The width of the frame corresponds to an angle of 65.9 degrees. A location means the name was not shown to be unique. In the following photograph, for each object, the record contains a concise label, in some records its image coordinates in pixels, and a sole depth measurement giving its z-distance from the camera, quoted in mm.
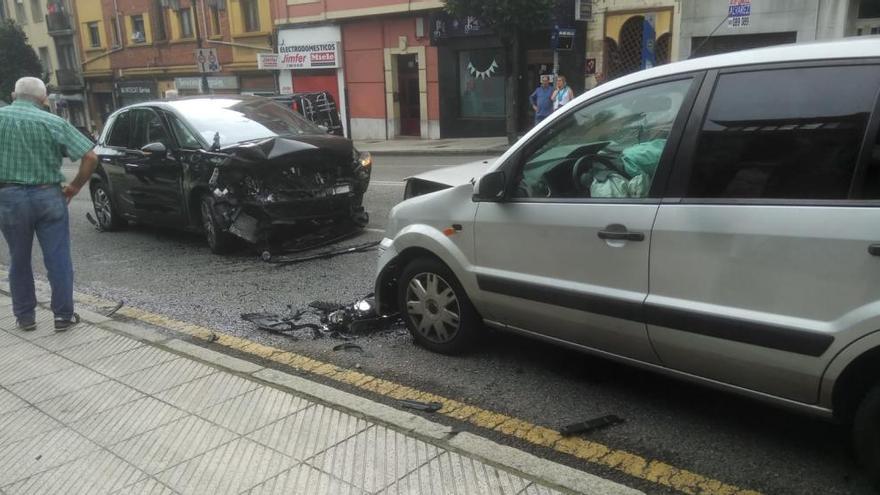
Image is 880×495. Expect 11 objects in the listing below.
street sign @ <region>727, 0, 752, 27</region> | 16109
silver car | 2590
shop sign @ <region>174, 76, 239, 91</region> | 32094
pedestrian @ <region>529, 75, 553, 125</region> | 15617
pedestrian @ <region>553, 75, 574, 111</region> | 15398
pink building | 24578
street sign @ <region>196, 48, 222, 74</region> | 23938
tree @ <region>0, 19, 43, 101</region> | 42562
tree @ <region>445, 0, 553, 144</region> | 17391
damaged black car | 7051
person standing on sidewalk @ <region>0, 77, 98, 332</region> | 4812
